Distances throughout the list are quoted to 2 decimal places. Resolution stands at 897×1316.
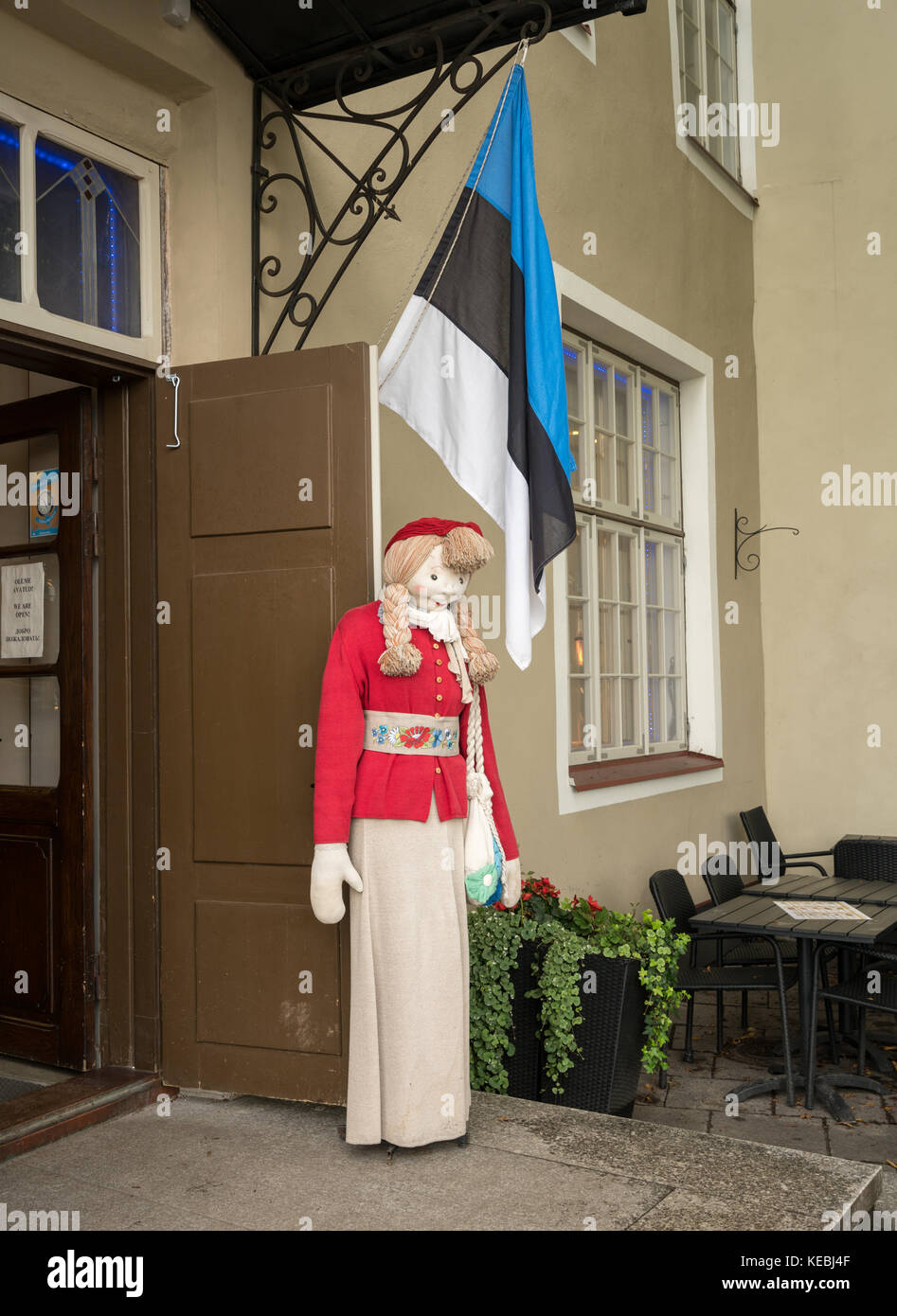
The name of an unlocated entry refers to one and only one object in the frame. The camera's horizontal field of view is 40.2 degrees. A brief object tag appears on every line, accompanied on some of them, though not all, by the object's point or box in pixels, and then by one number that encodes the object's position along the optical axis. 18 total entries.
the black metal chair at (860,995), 4.52
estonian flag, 3.54
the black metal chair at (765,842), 7.12
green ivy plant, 4.00
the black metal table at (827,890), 5.34
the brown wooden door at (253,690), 3.49
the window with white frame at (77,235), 3.46
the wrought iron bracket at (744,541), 8.05
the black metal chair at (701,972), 4.74
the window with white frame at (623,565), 6.32
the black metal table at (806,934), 4.48
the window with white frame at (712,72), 7.66
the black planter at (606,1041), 4.01
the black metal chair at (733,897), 5.36
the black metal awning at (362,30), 3.54
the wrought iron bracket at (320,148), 3.58
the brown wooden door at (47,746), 3.97
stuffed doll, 3.22
